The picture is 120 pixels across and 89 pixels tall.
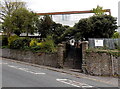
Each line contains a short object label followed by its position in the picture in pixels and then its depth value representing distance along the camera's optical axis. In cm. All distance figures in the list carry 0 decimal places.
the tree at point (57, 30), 2387
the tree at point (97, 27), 1761
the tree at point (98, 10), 2628
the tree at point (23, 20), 2278
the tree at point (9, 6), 2986
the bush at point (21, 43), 2043
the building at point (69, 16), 3581
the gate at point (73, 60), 1532
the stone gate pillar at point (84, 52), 1340
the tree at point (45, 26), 2391
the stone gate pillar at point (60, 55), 1508
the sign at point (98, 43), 1446
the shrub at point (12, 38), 2246
